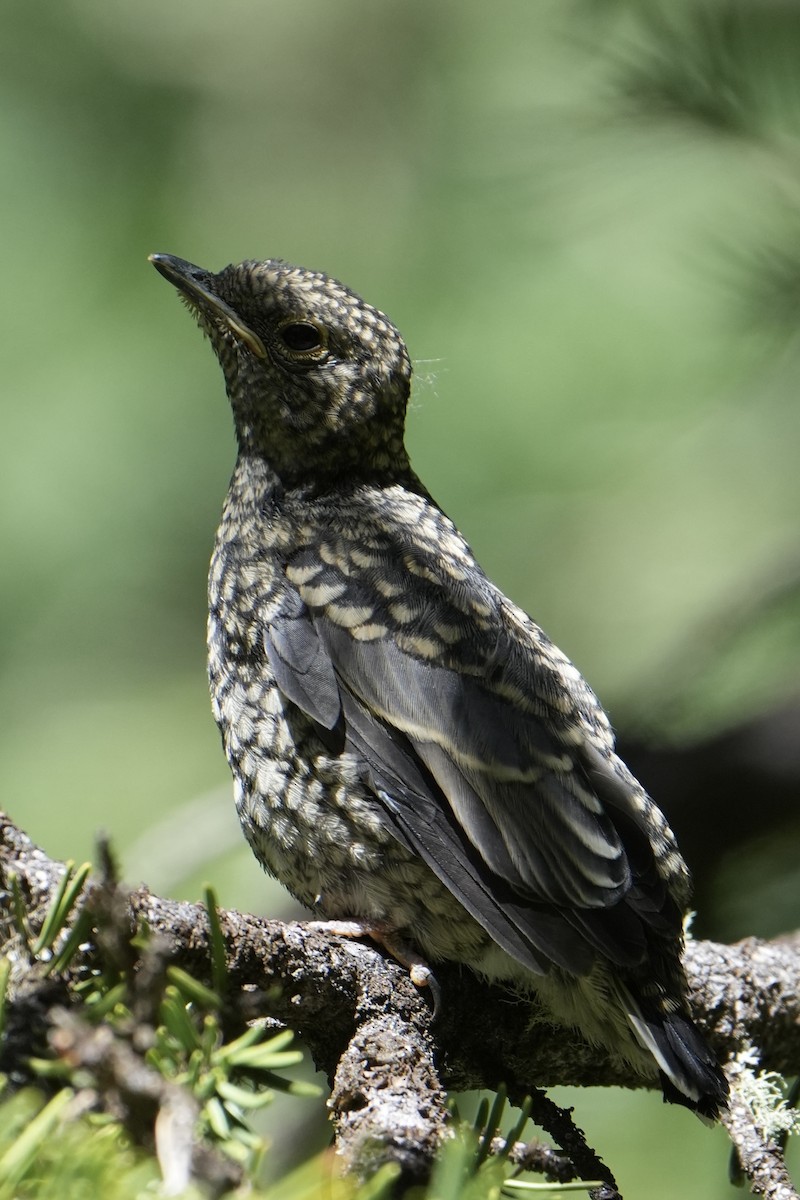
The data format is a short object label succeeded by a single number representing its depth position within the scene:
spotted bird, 3.33
